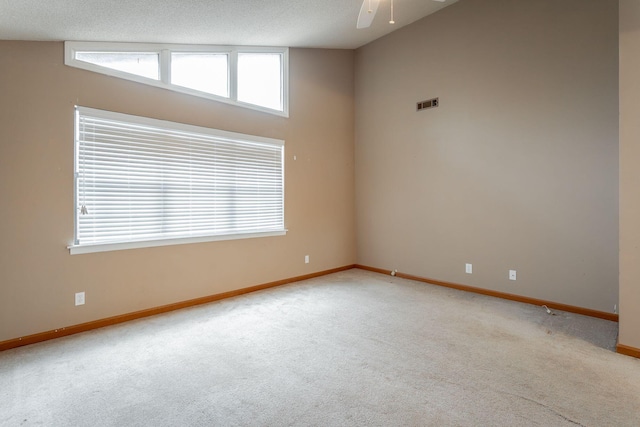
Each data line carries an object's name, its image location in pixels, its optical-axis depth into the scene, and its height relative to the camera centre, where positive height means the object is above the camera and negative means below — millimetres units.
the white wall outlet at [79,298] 3027 -777
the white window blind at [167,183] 3109 +328
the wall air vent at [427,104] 4637 +1520
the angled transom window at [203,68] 3191 +1641
